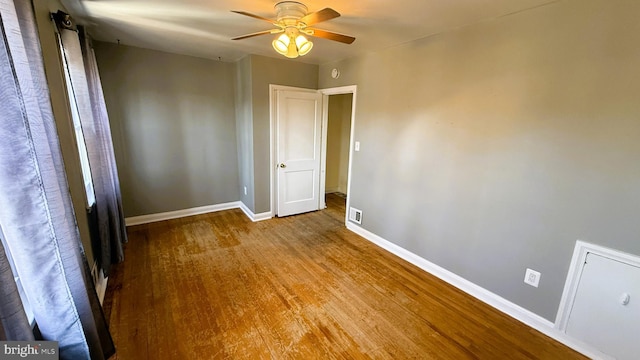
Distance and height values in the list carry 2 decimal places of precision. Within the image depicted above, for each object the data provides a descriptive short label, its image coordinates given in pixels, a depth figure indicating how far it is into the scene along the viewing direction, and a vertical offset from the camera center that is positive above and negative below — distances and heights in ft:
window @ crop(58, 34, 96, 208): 7.15 -0.64
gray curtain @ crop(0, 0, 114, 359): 3.33 -1.19
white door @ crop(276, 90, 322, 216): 13.15 -1.22
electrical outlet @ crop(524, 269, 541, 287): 6.88 -3.76
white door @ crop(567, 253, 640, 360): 5.57 -3.79
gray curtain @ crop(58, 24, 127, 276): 7.26 -0.62
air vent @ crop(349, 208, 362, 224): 12.34 -4.13
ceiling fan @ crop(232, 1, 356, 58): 6.41 +2.36
